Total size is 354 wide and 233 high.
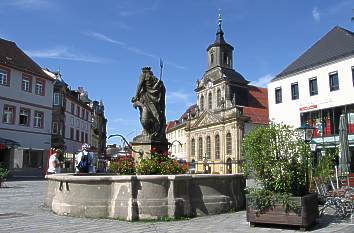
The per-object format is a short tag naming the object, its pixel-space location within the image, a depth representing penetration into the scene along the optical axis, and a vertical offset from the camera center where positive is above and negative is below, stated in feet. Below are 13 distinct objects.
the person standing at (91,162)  47.02 +0.50
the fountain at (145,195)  28.55 -2.22
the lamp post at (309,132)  49.43 +4.31
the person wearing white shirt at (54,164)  51.52 +0.31
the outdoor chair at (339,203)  29.90 -2.86
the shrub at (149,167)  33.09 -0.06
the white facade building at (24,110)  114.52 +17.69
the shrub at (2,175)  66.23 -1.32
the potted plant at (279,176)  25.84 -0.71
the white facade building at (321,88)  111.14 +23.99
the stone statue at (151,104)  38.93 +6.19
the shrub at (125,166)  35.45 +0.05
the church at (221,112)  211.00 +31.13
